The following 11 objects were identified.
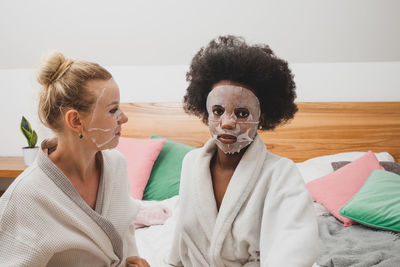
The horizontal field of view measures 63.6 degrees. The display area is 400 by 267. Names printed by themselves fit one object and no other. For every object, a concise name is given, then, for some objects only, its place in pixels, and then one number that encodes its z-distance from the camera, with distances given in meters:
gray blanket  1.14
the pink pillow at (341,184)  1.62
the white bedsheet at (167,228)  1.25
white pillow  1.92
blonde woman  0.81
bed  2.10
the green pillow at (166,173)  1.89
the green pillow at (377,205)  1.42
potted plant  2.21
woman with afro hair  0.83
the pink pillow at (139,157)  1.87
